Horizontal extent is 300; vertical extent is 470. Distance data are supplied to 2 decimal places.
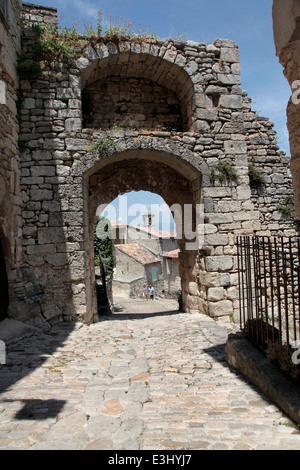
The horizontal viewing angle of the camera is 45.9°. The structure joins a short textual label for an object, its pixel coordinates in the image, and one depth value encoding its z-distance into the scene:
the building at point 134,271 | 27.09
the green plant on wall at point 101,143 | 7.23
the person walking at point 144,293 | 25.71
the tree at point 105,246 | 15.20
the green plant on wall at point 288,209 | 8.32
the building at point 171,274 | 25.06
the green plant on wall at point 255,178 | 8.21
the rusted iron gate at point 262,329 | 3.47
